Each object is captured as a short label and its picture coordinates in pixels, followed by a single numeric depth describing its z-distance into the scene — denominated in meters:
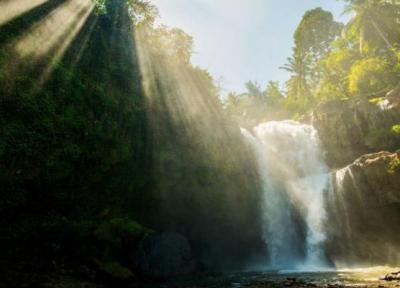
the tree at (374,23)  35.75
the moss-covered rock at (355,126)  26.06
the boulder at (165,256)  16.86
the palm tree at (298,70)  51.25
